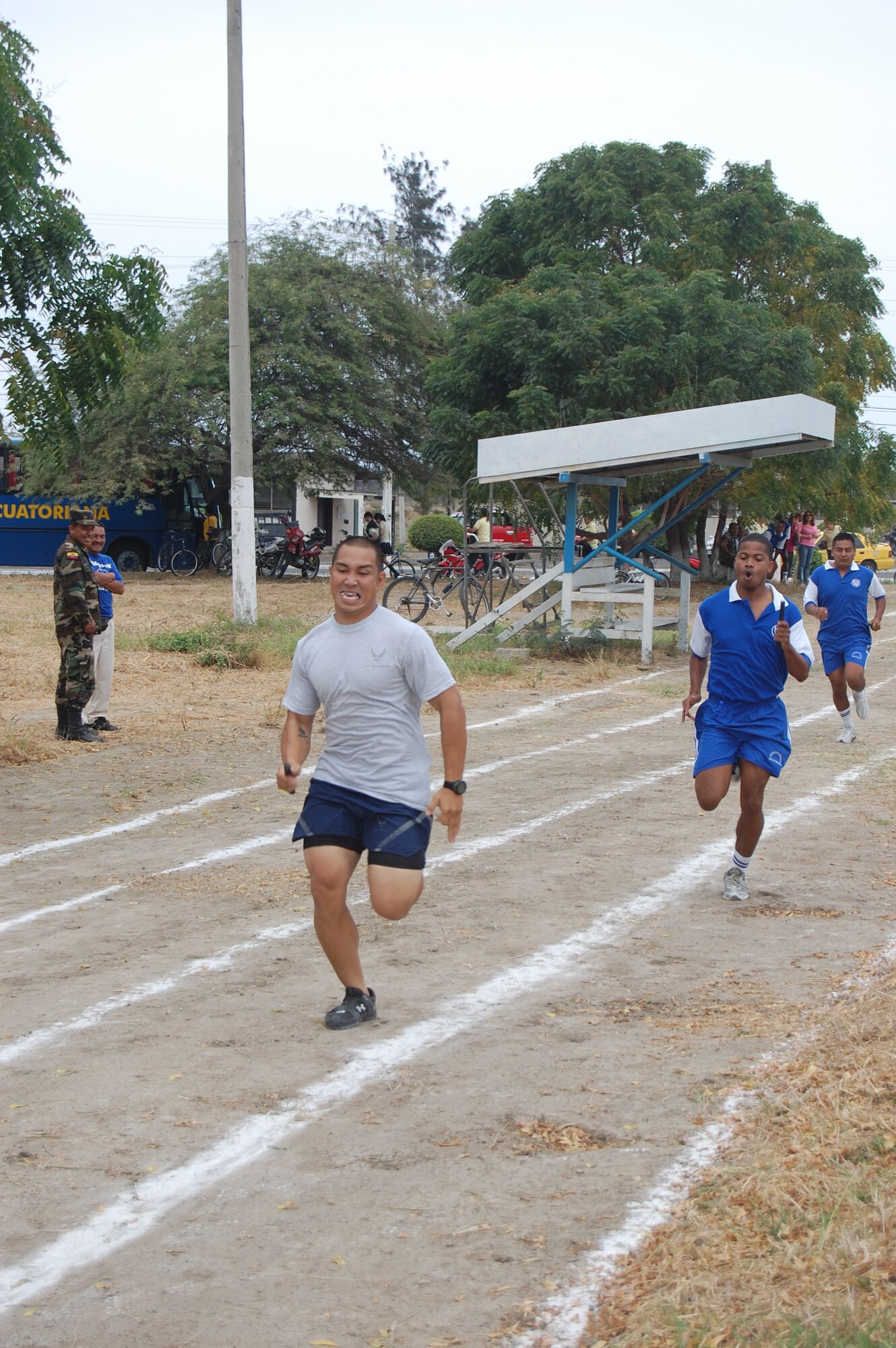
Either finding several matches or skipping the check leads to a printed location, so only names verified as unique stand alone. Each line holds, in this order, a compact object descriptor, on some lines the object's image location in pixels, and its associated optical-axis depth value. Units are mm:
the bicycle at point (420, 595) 21875
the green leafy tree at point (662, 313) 25641
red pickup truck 43000
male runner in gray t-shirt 4879
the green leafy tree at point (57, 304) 8914
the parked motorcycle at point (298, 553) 33156
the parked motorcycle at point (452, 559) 22938
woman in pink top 34875
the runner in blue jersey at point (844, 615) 11641
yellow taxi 41906
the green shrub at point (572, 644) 17828
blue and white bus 32281
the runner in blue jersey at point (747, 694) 6789
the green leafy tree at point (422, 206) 69812
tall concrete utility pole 19125
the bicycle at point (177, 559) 32969
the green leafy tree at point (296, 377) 31344
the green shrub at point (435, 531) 46656
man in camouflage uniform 11109
